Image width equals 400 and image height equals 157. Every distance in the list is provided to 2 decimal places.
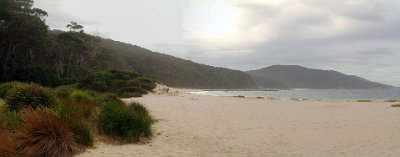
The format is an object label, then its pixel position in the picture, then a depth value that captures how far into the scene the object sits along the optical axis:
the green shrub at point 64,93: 18.63
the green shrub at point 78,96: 15.87
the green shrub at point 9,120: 9.30
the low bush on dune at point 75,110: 10.01
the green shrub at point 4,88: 19.28
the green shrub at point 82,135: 9.20
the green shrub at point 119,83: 42.58
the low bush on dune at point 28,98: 11.59
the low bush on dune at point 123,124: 10.65
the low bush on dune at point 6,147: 7.57
